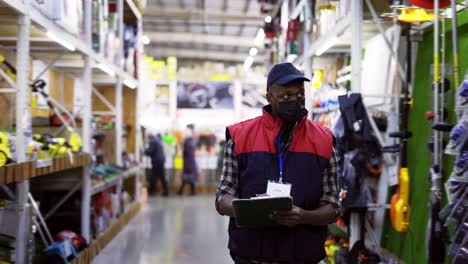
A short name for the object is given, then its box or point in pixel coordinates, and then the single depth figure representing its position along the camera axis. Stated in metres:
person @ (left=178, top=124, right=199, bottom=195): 14.50
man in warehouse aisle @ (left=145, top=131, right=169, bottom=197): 14.18
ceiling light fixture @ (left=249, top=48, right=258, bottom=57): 18.40
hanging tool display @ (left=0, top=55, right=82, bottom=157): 5.11
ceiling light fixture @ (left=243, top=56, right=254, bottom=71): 19.84
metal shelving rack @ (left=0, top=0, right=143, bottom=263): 4.12
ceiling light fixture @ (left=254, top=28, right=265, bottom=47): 13.86
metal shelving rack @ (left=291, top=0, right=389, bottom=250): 4.69
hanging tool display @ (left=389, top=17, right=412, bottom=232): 4.50
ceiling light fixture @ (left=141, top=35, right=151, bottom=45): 16.55
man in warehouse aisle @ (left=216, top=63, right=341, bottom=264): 2.34
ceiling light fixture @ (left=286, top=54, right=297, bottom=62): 7.57
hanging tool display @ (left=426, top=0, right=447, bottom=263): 3.78
